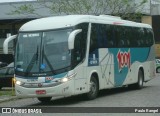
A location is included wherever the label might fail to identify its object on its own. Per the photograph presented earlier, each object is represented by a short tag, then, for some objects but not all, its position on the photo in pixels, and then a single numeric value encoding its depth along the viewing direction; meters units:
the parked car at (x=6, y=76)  27.12
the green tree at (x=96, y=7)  38.00
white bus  18.00
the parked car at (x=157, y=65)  51.72
